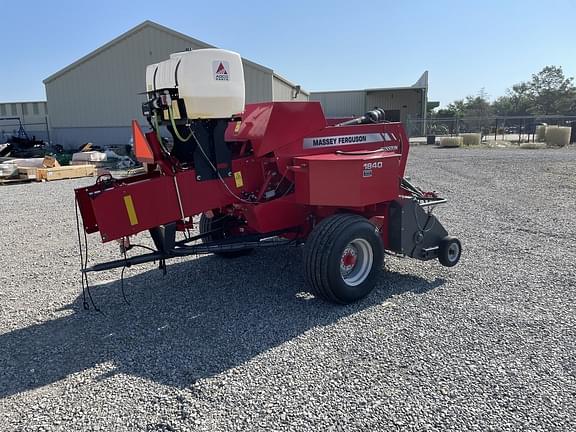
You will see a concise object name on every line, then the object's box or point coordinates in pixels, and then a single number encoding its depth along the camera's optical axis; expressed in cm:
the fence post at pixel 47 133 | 2554
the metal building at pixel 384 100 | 3850
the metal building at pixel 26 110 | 3787
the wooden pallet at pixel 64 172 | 1422
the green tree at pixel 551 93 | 6912
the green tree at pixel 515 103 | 7188
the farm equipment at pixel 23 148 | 1884
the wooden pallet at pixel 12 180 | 1388
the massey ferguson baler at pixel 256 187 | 378
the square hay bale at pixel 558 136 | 2641
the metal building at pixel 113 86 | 2197
